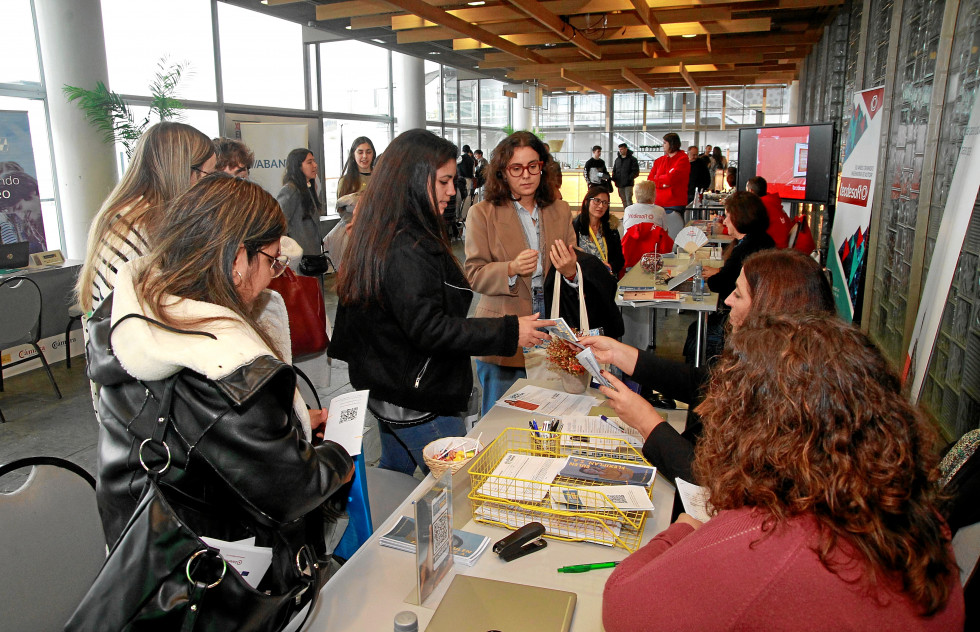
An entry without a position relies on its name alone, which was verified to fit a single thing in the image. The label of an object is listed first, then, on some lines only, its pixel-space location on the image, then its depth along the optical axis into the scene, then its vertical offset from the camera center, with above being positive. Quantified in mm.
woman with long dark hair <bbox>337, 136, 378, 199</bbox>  5863 +3
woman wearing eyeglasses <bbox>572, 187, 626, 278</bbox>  4934 -452
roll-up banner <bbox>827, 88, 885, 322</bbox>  4172 -231
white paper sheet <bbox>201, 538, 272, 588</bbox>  1175 -691
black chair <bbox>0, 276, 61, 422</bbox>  4297 -925
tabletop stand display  1247 -711
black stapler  1404 -795
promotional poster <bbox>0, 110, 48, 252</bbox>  4949 -128
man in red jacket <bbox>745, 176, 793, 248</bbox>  6438 -480
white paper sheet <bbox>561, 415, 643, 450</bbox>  1879 -769
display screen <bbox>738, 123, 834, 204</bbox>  6492 +62
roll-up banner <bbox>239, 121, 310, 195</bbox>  8734 +277
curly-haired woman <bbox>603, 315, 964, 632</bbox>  883 -478
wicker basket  1743 -762
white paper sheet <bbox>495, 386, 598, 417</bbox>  2201 -799
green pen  1358 -808
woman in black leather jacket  1112 -371
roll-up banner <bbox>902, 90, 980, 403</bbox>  1620 -210
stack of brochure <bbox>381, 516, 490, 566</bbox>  1397 -809
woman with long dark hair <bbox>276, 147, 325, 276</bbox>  5840 -301
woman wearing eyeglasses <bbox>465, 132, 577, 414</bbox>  2828 -304
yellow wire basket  1453 -768
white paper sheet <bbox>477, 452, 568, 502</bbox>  1555 -748
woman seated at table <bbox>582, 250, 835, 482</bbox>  1632 -384
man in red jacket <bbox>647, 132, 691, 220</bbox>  9414 -163
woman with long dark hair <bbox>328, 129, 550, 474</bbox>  1975 -430
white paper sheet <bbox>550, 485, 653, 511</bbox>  1470 -740
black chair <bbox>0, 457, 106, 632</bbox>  1337 -799
